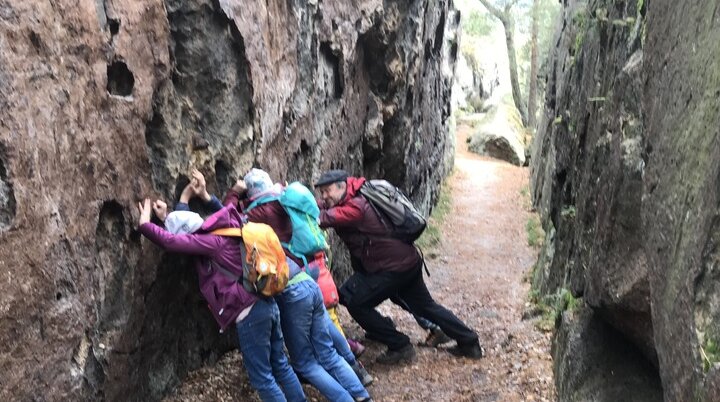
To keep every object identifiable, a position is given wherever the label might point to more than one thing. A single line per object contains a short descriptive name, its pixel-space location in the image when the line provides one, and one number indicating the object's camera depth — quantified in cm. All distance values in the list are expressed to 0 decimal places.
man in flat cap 782
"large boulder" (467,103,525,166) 3055
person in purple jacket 575
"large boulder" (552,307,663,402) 569
